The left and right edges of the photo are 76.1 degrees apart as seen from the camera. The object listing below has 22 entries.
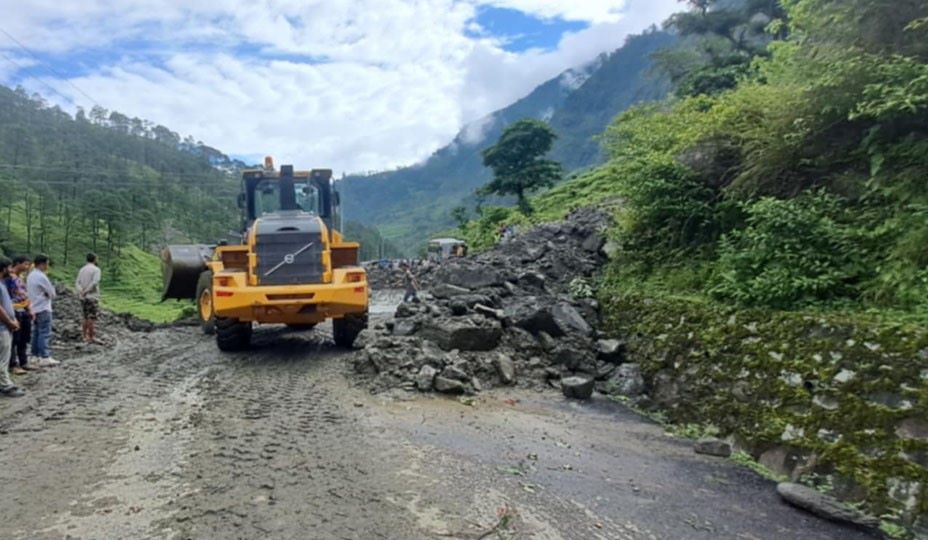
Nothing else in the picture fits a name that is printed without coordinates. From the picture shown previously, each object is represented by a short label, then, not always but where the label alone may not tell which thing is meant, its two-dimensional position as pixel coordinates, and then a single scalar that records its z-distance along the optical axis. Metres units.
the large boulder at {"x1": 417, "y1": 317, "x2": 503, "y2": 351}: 8.34
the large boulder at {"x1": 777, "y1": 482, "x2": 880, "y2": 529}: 4.23
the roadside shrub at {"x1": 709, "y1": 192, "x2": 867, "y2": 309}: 5.86
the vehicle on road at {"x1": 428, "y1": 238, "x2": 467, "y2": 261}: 33.33
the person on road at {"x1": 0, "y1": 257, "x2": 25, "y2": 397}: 6.78
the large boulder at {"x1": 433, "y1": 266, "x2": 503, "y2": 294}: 10.95
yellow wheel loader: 8.51
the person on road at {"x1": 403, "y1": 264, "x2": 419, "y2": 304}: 16.62
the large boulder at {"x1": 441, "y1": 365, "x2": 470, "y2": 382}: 7.44
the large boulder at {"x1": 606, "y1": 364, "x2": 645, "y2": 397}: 7.84
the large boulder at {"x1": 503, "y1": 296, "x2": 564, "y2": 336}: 9.04
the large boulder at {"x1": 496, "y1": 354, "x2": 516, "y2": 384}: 7.97
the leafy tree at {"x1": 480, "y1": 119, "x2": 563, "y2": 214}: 37.97
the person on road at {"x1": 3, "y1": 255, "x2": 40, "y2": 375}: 8.22
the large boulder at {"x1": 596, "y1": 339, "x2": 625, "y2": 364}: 8.75
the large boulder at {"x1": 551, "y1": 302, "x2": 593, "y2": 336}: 9.10
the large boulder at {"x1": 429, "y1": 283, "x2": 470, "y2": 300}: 10.53
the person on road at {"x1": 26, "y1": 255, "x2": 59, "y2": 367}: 8.80
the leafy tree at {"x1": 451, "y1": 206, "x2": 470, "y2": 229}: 48.72
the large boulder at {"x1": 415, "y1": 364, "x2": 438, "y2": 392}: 7.18
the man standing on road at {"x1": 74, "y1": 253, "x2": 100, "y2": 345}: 10.53
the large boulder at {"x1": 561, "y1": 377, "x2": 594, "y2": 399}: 7.63
